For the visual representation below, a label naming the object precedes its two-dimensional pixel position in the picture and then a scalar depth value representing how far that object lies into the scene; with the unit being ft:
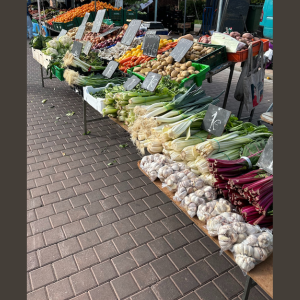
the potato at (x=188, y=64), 13.62
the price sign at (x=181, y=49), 14.24
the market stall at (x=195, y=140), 5.93
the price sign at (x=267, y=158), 6.31
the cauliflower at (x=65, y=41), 21.63
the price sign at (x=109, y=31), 23.06
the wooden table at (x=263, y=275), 5.11
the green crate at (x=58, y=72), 17.61
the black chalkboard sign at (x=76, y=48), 17.94
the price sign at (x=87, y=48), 18.38
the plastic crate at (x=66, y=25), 32.32
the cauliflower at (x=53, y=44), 20.94
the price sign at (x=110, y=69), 15.15
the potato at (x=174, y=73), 13.19
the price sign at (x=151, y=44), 15.64
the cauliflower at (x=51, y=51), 20.40
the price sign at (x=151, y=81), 11.28
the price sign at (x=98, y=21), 21.90
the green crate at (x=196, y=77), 12.62
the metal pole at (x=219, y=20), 19.97
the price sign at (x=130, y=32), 18.57
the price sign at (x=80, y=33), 21.90
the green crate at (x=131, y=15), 35.73
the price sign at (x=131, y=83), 12.28
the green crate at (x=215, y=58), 14.53
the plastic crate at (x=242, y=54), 15.38
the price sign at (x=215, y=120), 8.23
